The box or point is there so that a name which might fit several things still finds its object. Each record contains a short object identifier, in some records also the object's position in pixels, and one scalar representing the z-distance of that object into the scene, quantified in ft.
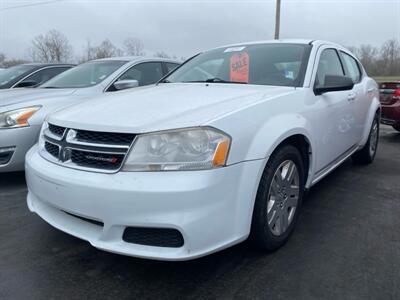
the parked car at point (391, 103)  22.30
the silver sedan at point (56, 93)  12.09
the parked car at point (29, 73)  20.92
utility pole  54.13
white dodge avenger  6.26
